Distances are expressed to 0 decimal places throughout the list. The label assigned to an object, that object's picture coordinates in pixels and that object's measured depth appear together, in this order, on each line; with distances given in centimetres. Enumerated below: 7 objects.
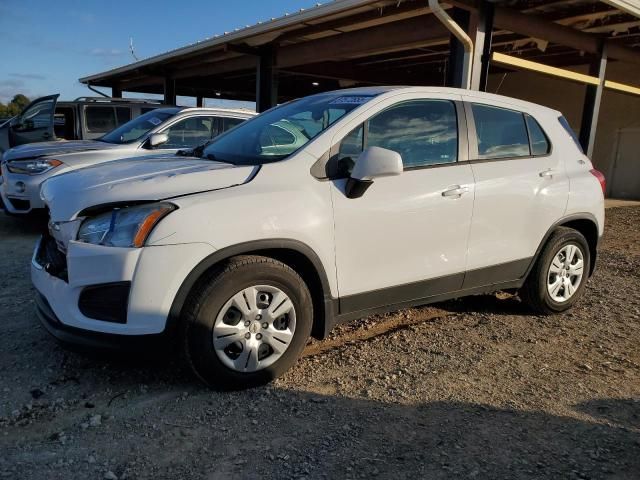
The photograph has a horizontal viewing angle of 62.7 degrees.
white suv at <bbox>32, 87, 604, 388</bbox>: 272
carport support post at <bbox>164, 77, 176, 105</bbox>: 1720
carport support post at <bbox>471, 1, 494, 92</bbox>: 732
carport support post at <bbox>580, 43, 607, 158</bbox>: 995
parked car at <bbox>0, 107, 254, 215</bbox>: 655
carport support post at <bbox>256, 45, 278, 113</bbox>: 1234
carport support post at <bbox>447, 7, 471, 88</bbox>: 759
